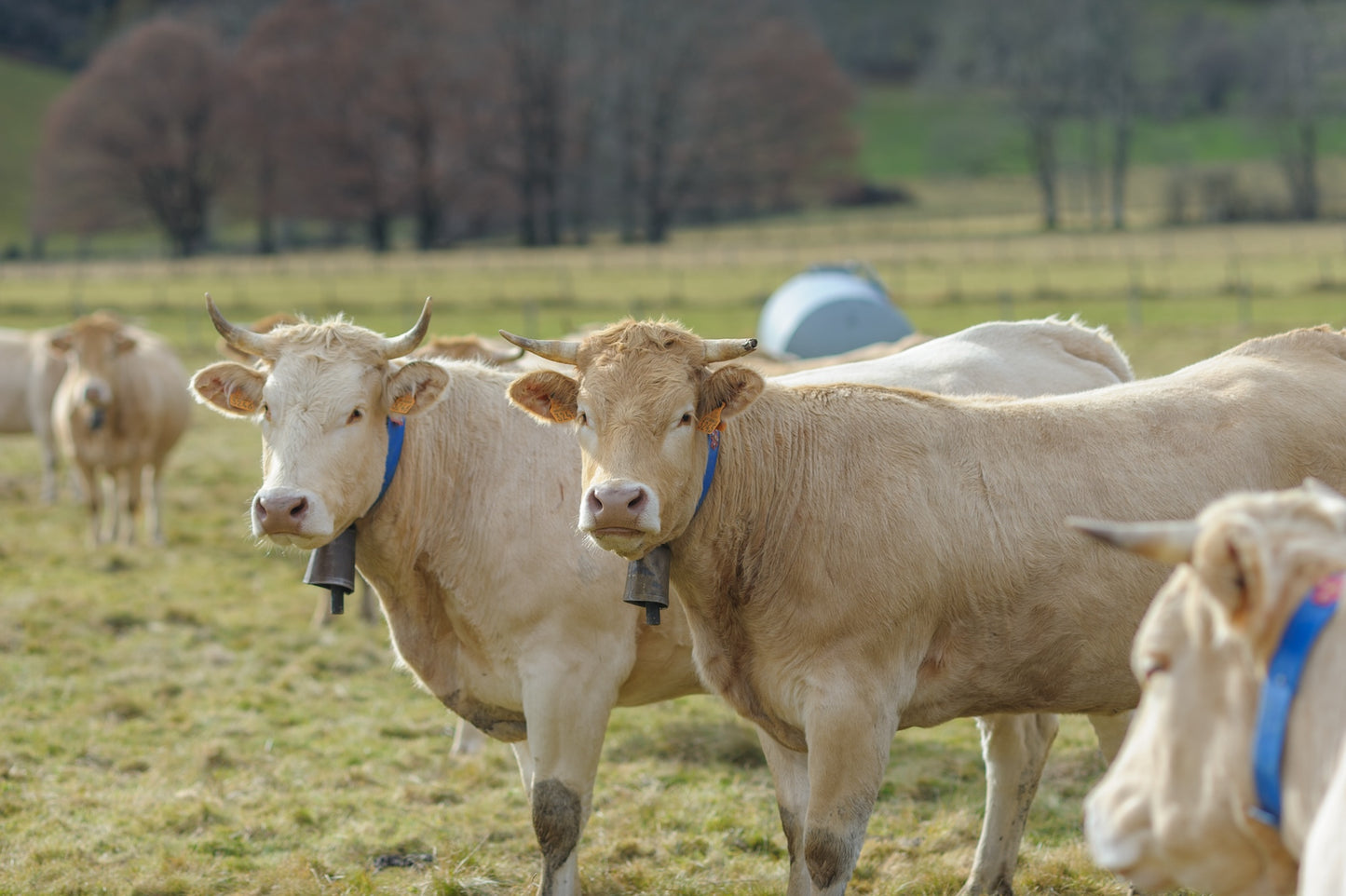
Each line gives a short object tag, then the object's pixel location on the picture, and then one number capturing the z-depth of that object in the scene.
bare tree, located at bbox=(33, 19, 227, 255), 67.25
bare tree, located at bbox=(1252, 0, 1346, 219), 66.25
